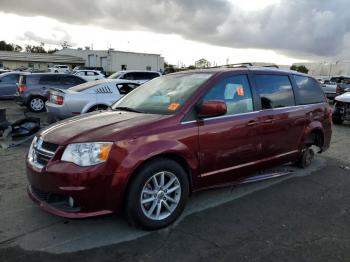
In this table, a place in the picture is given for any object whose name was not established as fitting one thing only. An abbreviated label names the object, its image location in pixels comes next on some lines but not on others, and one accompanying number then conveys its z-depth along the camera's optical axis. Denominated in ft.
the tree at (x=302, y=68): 186.97
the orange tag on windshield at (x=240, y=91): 15.40
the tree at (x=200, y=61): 210.79
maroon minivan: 11.32
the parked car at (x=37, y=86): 47.29
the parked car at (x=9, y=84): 57.93
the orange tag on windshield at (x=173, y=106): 13.54
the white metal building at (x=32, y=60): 216.33
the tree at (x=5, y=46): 340.94
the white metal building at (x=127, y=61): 179.22
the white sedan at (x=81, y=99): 30.14
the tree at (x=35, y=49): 359.05
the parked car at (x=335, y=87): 70.03
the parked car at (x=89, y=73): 108.05
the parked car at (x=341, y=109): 39.04
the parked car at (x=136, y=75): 62.93
